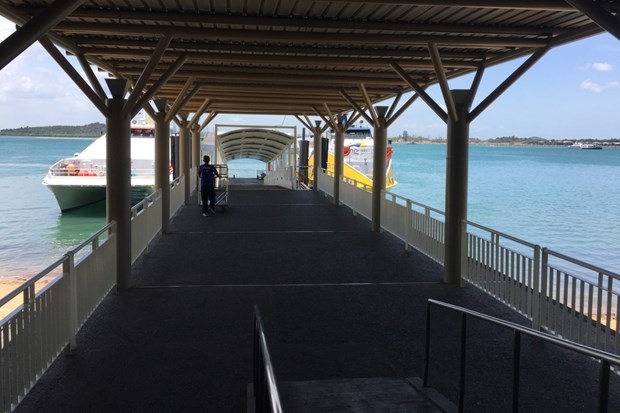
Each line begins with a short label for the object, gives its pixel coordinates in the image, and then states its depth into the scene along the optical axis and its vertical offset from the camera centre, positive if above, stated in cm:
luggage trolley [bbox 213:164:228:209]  1830 -124
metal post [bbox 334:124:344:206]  1930 -9
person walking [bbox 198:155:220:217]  1575 -75
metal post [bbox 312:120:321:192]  2491 +20
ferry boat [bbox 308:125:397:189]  5164 +0
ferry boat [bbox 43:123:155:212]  3042 -102
